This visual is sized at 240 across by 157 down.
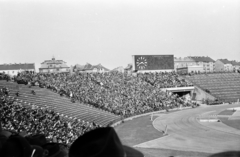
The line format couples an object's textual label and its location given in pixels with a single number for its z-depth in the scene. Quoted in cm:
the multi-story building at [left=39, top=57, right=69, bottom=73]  10075
